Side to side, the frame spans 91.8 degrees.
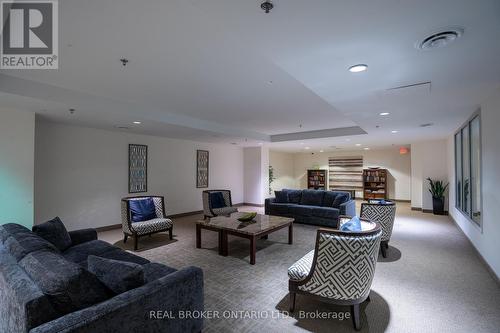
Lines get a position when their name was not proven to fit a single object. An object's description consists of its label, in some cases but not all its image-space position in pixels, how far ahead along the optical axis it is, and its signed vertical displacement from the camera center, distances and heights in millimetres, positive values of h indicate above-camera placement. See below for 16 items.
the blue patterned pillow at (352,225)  2477 -601
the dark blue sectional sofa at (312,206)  5848 -1005
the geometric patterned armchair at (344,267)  2104 -885
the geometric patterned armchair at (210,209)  6090 -1053
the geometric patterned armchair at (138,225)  4327 -1070
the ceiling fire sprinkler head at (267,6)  1393 +953
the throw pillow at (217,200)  6270 -847
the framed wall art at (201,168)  7812 -3
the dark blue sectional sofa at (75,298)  1318 -815
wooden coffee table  3756 -1004
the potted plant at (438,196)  7320 -867
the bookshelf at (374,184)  10430 -700
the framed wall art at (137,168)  6133 -1
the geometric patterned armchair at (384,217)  3895 -798
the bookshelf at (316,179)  12086 -565
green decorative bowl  4480 -929
